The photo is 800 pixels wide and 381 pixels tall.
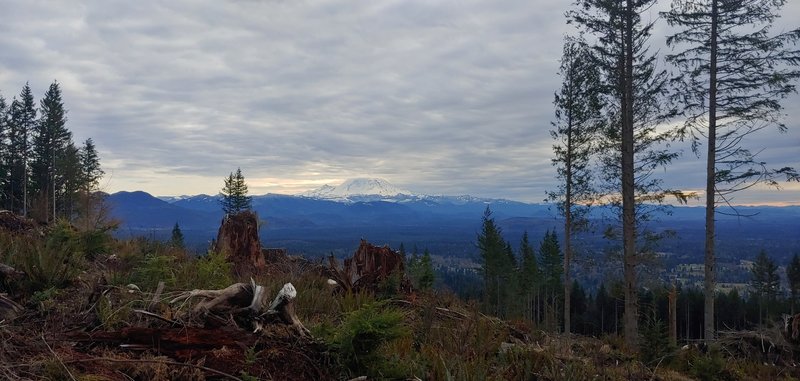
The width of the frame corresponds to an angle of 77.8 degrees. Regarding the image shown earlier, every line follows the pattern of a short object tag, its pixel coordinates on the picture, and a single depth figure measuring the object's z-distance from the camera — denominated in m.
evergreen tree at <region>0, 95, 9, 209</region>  40.09
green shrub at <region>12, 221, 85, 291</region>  4.52
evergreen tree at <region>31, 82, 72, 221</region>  43.00
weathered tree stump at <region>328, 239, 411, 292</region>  7.68
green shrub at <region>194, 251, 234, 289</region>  5.30
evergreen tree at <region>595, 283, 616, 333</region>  51.75
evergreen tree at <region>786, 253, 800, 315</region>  43.19
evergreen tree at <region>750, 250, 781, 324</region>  43.75
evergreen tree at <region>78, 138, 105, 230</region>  35.03
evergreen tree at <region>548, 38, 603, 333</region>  18.25
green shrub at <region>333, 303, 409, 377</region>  3.48
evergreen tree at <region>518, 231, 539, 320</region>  43.62
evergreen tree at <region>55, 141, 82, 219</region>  41.59
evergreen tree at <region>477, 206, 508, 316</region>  41.56
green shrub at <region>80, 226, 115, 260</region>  7.13
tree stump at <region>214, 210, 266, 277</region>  9.63
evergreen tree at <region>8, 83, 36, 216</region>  43.09
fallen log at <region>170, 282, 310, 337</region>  4.04
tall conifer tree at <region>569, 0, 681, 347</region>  14.68
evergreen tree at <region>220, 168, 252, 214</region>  44.34
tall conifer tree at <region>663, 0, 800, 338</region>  13.61
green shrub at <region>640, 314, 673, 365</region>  7.66
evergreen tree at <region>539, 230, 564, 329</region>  48.00
